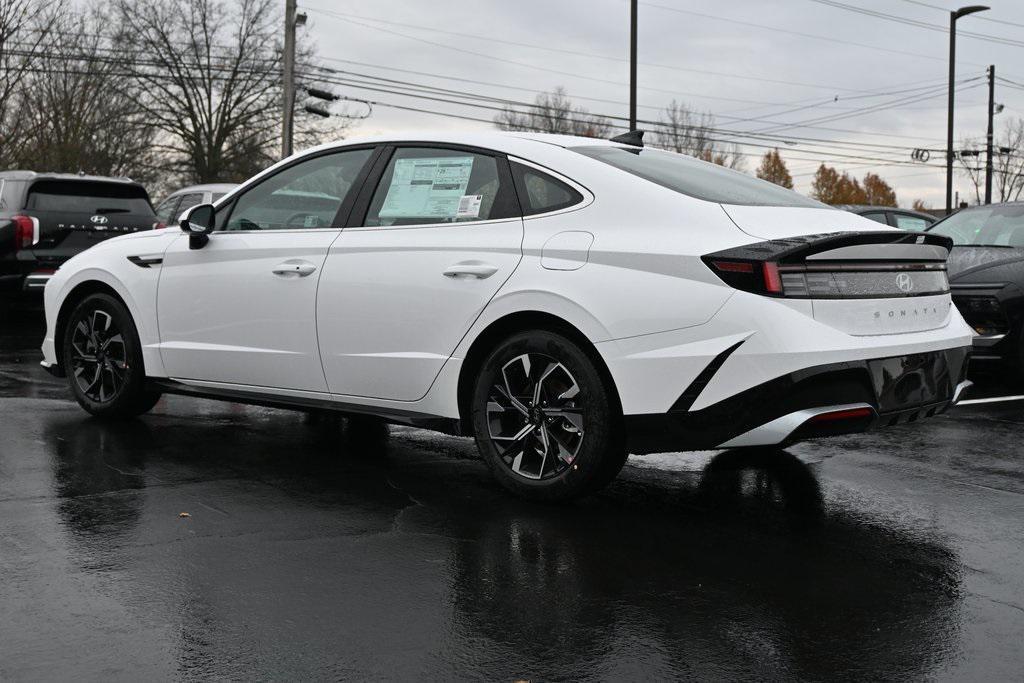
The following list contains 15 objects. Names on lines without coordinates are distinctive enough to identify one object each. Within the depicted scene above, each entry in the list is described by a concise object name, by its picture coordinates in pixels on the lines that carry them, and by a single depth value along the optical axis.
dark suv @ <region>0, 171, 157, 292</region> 12.45
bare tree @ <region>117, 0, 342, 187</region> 53.44
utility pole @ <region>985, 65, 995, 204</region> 44.83
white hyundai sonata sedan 4.38
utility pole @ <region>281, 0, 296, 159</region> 28.45
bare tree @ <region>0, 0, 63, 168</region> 33.53
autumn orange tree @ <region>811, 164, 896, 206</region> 117.44
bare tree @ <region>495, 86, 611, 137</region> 72.56
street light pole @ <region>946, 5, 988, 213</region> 35.62
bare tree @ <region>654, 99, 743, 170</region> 75.19
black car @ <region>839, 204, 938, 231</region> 15.33
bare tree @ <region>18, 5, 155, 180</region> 39.53
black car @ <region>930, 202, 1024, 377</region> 8.72
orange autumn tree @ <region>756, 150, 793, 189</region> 103.94
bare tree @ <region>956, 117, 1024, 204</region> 70.38
